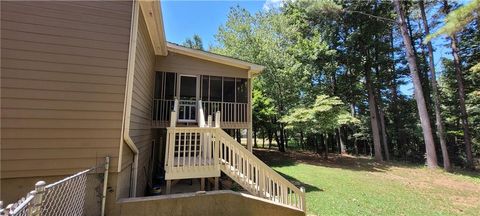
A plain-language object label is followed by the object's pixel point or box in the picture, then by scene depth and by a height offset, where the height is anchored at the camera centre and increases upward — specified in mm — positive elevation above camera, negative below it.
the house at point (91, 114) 3338 +426
